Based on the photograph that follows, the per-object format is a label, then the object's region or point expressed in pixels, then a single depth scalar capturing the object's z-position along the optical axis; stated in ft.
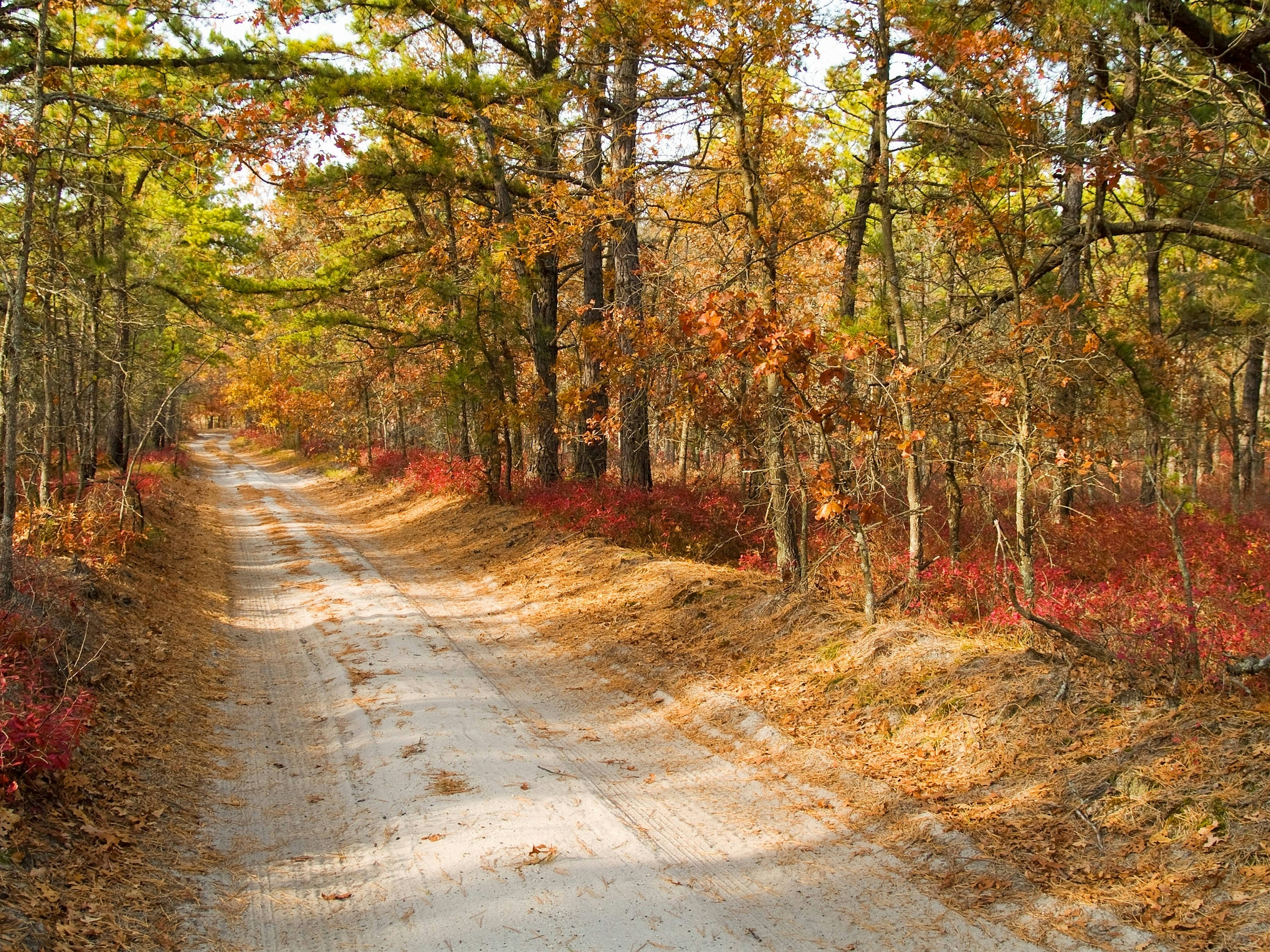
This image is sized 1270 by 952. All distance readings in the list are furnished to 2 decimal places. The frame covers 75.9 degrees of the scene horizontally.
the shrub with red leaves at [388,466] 85.79
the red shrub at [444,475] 63.16
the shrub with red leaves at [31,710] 14.52
